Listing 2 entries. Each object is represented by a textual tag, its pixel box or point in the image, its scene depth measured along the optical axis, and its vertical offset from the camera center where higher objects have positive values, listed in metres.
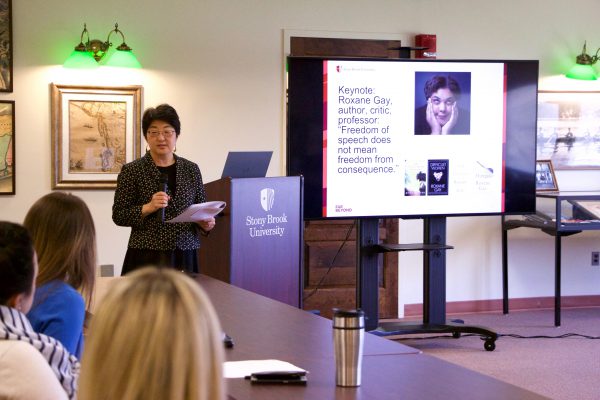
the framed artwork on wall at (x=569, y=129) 7.99 +0.41
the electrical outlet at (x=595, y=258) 8.24 -0.73
